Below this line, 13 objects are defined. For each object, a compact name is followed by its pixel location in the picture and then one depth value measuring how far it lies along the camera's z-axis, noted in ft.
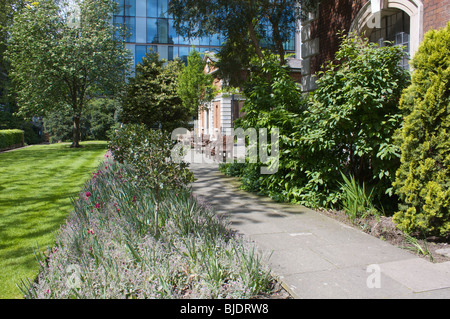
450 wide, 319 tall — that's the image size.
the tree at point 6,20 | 90.89
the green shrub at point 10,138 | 75.31
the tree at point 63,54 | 72.28
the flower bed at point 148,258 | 10.04
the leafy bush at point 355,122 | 18.40
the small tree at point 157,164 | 14.52
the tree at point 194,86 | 93.15
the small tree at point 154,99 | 76.54
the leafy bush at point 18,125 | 103.87
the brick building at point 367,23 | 22.95
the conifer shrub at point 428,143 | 14.55
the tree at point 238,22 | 33.50
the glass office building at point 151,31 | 150.82
